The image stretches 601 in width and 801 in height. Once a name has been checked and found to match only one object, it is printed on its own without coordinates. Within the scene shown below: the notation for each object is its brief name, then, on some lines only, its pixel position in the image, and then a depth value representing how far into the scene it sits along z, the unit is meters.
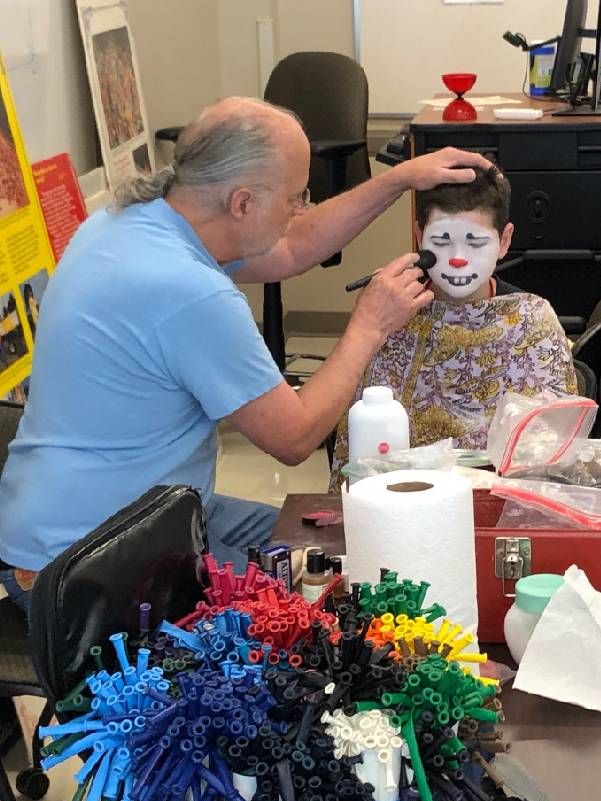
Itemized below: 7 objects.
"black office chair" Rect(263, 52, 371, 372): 3.72
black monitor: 3.24
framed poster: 3.03
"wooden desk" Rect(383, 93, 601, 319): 3.08
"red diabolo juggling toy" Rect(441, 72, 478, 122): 3.17
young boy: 2.04
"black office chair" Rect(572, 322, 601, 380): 2.31
